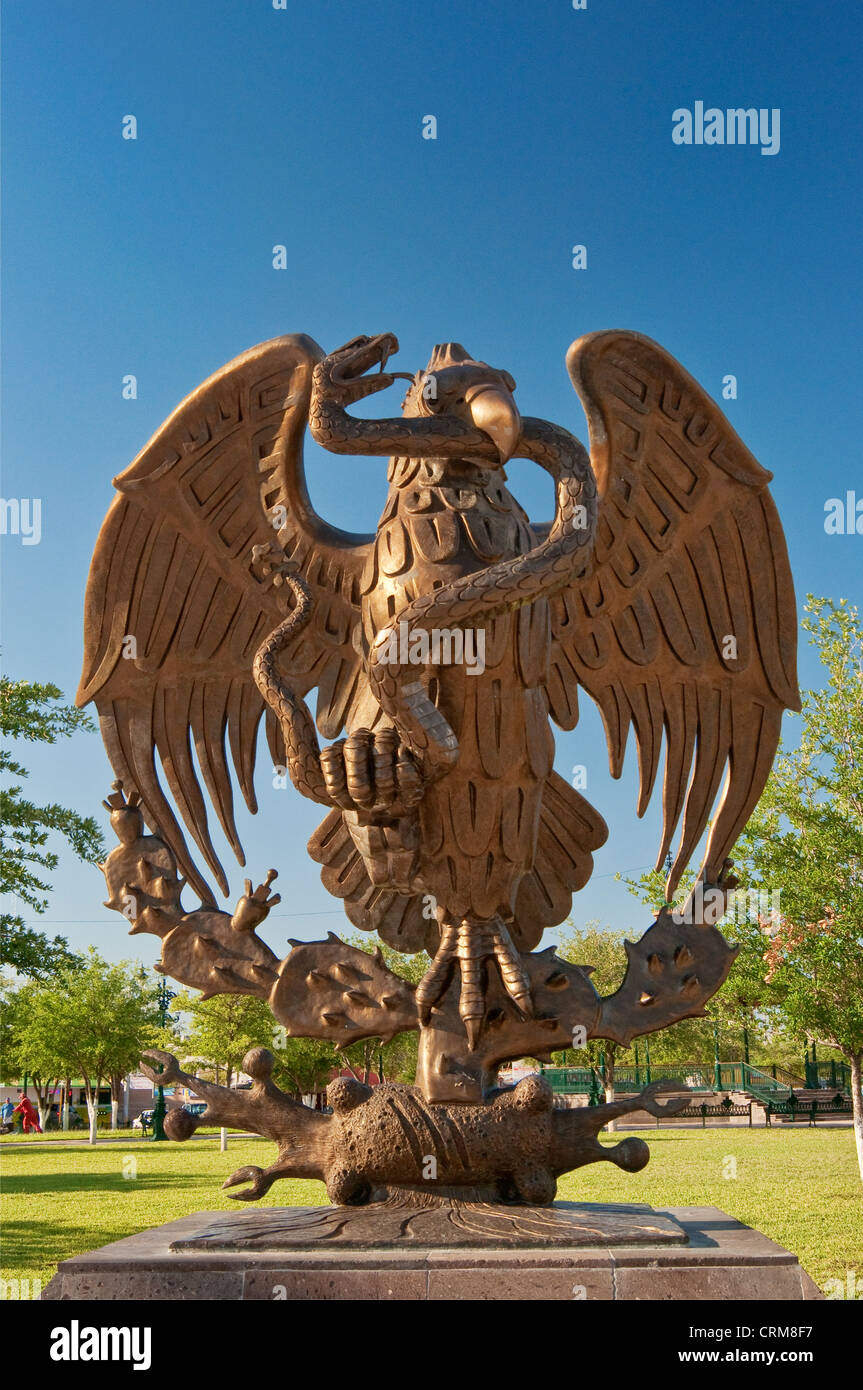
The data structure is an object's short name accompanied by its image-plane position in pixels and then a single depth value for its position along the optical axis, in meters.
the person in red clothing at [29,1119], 30.02
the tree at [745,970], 13.04
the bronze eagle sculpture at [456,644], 4.95
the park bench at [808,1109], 23.01
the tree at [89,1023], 25.14
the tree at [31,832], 14.52
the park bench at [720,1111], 23.55
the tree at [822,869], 12.05
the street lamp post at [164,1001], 24.59
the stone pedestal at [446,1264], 4.07
